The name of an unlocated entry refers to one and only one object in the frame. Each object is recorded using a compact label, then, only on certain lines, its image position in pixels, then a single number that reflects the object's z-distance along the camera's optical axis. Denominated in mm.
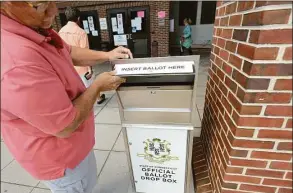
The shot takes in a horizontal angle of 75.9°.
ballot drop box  1110
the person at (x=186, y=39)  7926
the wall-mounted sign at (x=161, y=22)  7450
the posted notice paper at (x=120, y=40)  8172
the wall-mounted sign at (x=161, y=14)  7314
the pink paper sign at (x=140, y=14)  7536
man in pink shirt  658
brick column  864
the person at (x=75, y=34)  2773
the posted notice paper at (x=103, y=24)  8087
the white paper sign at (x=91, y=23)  8277
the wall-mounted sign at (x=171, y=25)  8498
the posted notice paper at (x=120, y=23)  7835
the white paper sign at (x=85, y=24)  8428
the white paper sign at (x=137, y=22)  7678
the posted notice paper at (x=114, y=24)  7960
